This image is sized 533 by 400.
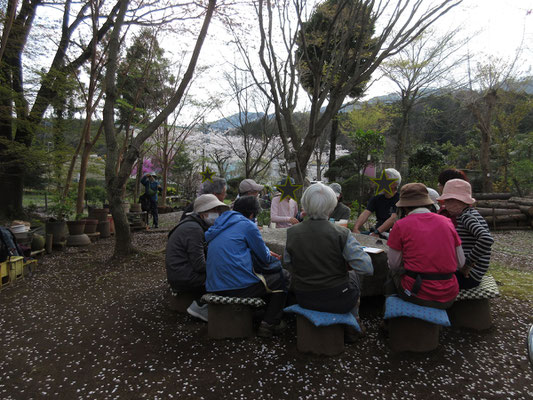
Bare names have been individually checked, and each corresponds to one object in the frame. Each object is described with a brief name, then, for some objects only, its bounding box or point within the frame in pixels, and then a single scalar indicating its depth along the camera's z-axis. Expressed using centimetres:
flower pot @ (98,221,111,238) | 830
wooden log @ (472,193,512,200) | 1147
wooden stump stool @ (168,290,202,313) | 341
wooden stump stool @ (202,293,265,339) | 273
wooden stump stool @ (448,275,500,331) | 289
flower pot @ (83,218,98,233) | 770
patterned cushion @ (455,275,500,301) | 274
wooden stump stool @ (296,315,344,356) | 247
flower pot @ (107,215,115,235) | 863
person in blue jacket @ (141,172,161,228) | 980
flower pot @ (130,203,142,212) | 1042
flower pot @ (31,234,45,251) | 604
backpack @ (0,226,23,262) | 436
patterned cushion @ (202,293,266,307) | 266
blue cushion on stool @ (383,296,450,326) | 233
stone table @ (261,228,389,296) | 312
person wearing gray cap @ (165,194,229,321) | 314
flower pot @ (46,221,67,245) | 675
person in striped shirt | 261
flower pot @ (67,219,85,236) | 704
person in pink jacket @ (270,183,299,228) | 482
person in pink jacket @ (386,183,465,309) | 235
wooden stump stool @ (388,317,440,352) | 249
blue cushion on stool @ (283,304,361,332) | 233
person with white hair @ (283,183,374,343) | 235
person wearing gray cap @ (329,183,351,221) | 472
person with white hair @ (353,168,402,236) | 399
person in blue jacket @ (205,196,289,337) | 271
